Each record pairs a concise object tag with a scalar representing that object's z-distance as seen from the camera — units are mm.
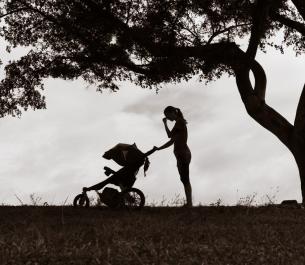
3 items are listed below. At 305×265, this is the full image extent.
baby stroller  15031
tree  18797
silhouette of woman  14594
